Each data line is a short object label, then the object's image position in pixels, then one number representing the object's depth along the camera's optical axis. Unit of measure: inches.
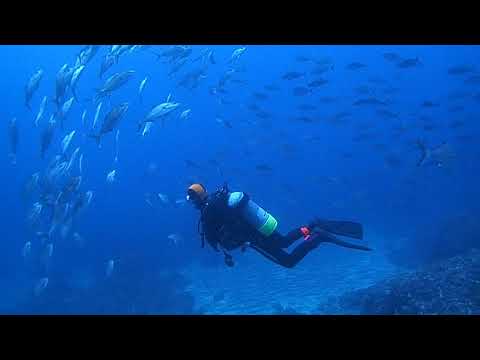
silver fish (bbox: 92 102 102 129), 405.0
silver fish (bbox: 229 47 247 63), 524.4
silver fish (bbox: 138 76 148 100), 437.8
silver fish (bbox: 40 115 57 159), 394.3
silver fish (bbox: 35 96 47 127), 452.8
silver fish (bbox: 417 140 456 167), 466.9
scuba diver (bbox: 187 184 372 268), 307.4
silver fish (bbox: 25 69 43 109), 386.9
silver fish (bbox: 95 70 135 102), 381.2
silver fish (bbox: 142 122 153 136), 424.9
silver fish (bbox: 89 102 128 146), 362.3
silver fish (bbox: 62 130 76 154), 436.9
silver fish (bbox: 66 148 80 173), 452.2
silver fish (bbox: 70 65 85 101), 358.2
